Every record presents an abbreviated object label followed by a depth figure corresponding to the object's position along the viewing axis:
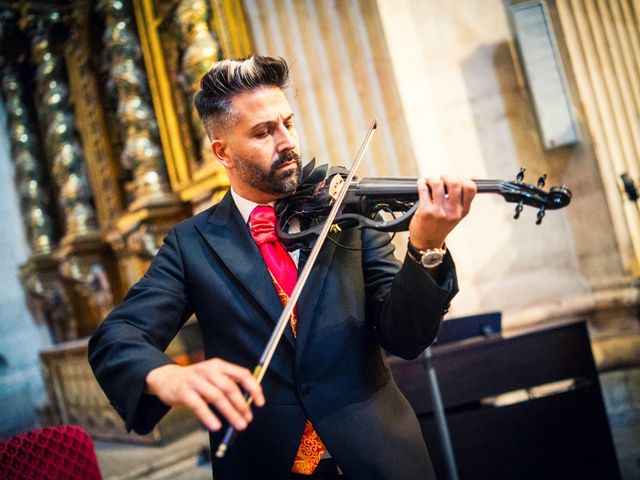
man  1.26
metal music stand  2.47
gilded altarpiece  4.30
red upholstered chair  1.85
